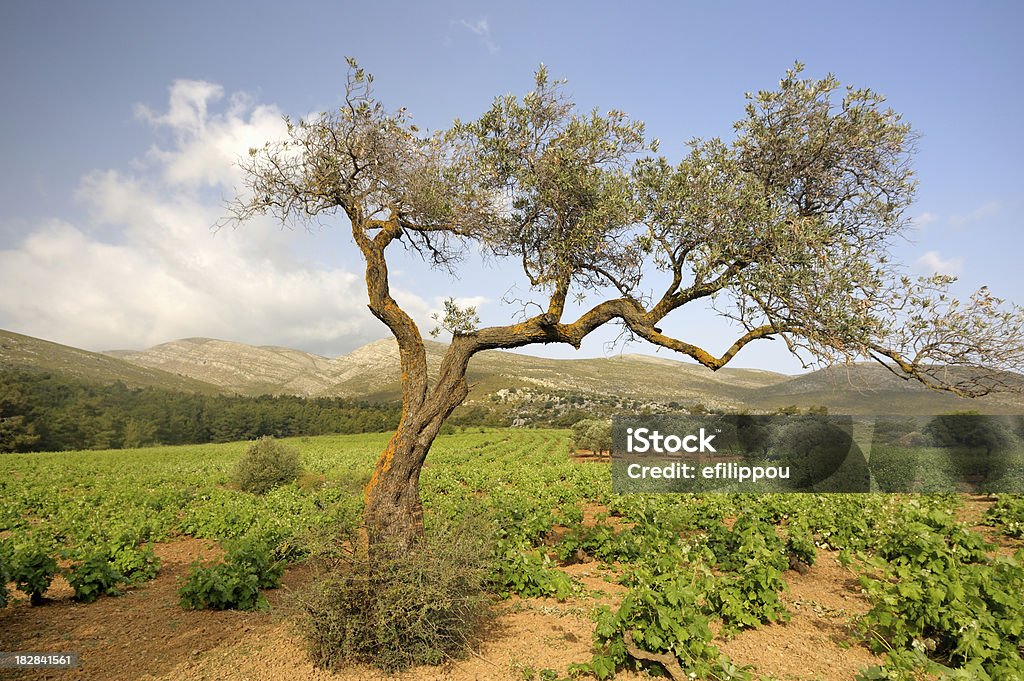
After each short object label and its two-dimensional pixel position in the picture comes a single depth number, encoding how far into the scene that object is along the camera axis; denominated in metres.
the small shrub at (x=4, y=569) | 7.10
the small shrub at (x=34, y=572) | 8.04
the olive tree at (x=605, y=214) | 7.97
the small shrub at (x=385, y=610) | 5.93
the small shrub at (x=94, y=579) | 8.68
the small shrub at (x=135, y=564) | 9.89
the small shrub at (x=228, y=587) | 8.09
